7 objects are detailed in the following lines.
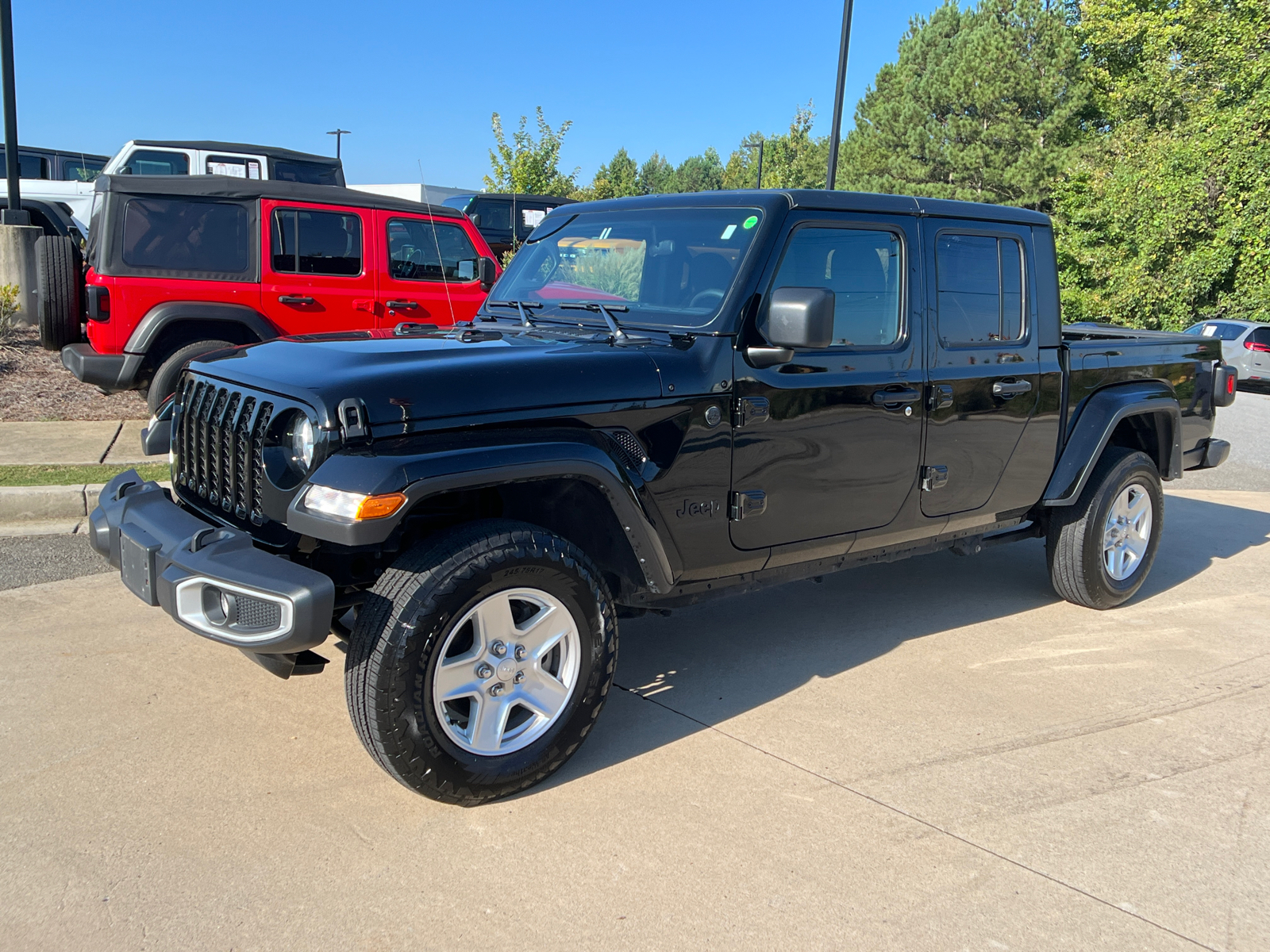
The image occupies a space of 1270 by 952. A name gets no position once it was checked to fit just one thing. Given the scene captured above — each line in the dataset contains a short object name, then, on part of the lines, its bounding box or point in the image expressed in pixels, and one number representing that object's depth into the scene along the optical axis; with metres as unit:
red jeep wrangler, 7.86
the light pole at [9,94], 10.75
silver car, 19.95
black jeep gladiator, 2.96
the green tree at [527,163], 20.33
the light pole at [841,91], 14.86
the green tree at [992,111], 32.66
